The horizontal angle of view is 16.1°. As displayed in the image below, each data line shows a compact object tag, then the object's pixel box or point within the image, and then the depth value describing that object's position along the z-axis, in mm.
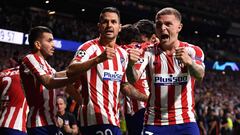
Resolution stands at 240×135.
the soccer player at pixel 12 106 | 10725
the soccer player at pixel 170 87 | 8247
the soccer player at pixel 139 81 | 11599
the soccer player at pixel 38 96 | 9153
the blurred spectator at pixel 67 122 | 15001
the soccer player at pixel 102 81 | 8385
